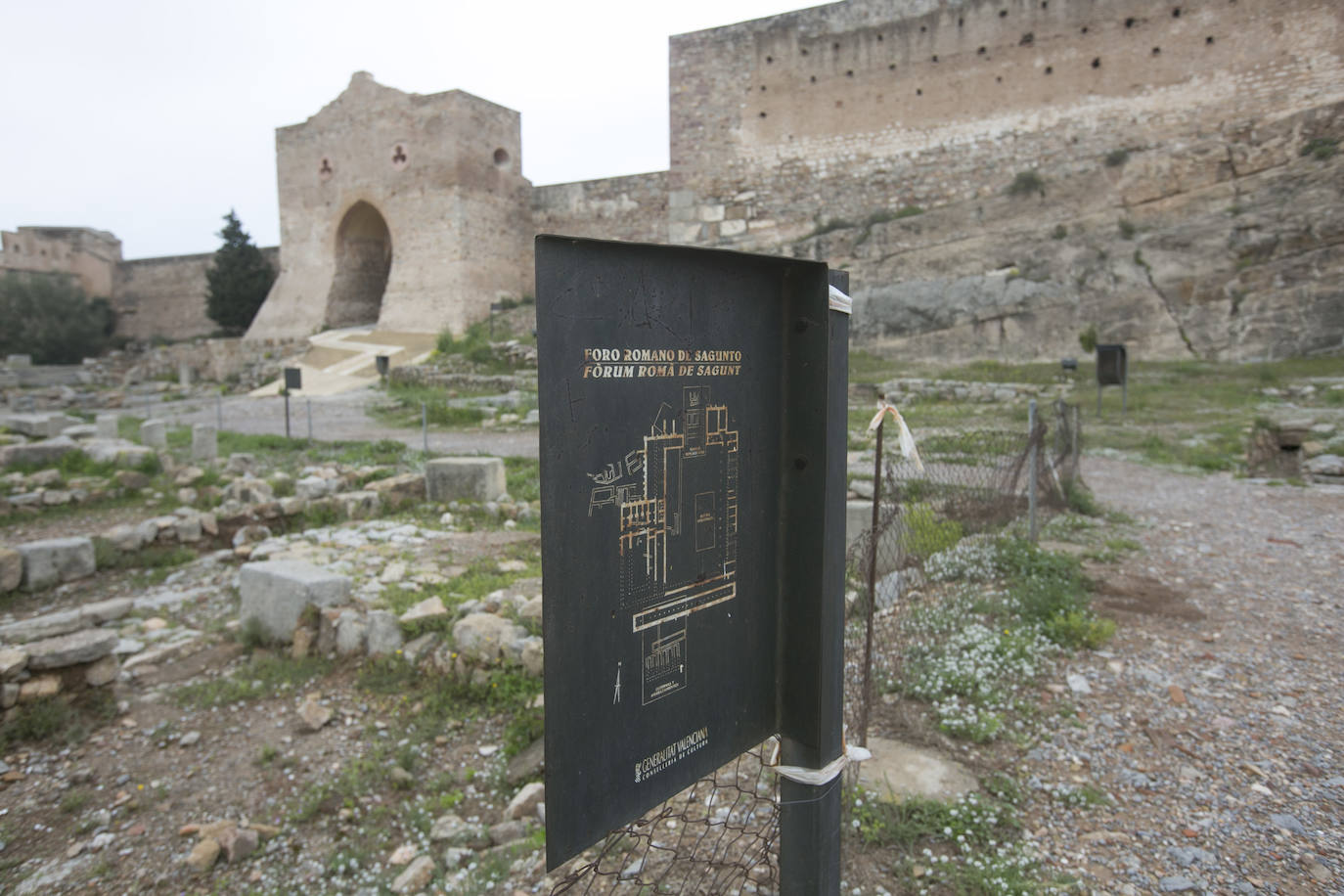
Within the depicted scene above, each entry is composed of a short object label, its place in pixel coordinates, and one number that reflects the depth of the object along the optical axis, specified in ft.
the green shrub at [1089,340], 51.24
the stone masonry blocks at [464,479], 26.32
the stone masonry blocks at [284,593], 15.69
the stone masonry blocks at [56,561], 19.42
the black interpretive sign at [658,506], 4.32
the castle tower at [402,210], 76.13
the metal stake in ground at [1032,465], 18.19
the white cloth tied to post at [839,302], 5.56
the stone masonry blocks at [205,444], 35.19
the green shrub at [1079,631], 13.29
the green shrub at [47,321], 97.09
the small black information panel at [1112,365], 41.11
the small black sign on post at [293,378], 47.96
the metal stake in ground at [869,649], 9.81
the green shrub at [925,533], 17.69
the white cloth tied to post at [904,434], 8.36
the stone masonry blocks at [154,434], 38.68
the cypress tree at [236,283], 100.42
